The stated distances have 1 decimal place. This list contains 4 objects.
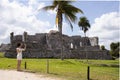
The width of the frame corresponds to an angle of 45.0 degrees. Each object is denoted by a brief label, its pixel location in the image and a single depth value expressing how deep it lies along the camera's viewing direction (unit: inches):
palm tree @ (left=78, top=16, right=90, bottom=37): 1125.1
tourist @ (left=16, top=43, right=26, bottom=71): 321.7
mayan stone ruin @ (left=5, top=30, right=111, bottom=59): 754.8
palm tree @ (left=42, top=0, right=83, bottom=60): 549.1
